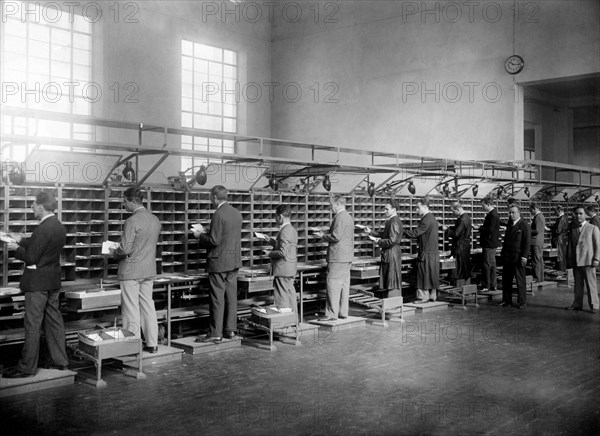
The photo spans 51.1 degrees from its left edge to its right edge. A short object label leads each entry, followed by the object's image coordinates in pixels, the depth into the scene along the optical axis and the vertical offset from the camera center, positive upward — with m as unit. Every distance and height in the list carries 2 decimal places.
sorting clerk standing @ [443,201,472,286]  11.42 -0.34
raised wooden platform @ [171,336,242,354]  7.23 -1.40
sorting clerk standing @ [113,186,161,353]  6.60 -0.44
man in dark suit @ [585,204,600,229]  12.82 +0.18
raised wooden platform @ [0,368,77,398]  5.54 -1.42
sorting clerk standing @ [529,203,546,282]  12.90 -0.41
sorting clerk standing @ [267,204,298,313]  8.02 -0.43
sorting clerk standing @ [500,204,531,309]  10.63 -0.42
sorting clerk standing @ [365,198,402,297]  9.77 -0.44
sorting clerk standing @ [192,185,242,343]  7.41 -0.43
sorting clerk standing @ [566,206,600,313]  10.09 -0.54
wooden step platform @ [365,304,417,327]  9.37 -1.41
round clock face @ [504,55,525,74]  14.39 +3.74
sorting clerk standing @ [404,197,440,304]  10.51 -0.44
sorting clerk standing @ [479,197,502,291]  11.66 -0.29
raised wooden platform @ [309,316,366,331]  8.77 -1.38
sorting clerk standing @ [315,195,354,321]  8.78 -0.40
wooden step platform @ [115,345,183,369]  6.53 -1.40
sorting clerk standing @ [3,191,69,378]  5.84 -0.57
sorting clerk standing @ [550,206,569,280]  14.33 -0.20
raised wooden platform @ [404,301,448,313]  10.44 -1.34
